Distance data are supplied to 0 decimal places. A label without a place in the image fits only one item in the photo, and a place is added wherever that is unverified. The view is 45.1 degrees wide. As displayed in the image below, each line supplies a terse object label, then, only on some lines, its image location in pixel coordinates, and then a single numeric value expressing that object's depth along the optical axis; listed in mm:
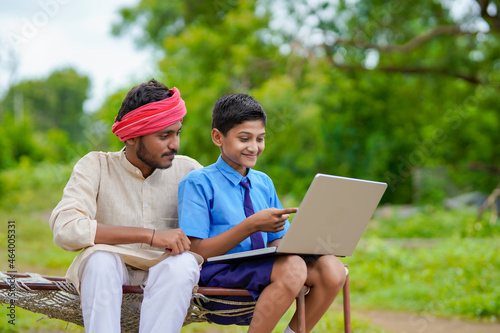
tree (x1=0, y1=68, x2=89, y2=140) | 36122
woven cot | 2344
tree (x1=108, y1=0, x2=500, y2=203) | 9414
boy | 2287
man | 2209
